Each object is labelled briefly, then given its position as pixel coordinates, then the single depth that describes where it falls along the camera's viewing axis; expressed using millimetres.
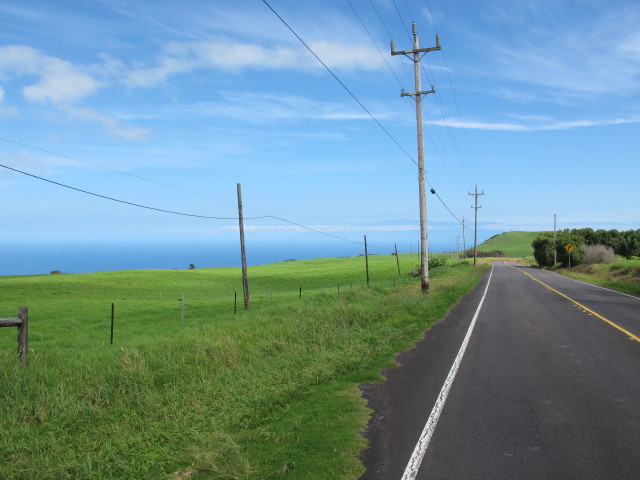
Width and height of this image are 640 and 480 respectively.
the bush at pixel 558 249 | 69438
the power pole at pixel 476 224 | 80562
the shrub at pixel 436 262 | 60531
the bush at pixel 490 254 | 181000
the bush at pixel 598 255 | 59928
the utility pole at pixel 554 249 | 75881
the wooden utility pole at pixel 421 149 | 24391
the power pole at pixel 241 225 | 26422
